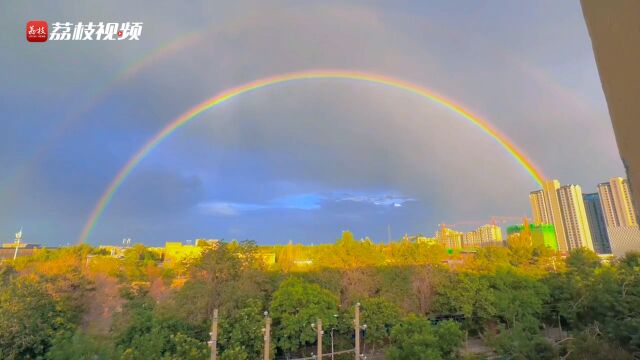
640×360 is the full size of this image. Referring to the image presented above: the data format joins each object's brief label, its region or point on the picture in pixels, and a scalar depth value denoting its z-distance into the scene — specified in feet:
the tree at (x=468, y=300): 64.49
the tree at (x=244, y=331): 46.37
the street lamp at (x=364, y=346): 61.48
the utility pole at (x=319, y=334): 41.44
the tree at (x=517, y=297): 61.98
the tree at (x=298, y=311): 51.52
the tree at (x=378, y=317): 55.72
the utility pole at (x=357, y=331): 42.28
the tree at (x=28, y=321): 39.78
